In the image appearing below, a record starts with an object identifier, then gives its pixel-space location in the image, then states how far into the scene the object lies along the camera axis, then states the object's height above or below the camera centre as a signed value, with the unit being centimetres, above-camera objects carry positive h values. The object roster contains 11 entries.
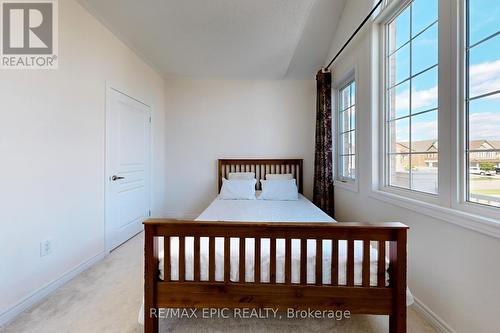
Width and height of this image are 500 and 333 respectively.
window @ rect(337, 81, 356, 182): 308 +45
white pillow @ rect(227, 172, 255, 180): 394 -15
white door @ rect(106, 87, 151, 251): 274 +0
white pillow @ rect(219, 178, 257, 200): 353 -35
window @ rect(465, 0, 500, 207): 130 +35
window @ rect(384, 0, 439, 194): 174 +54
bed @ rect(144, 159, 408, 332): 138 -62
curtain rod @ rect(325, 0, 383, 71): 215 +139
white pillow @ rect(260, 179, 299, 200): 346 -35
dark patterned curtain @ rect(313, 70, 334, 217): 337 +33
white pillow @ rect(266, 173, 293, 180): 388 -16
